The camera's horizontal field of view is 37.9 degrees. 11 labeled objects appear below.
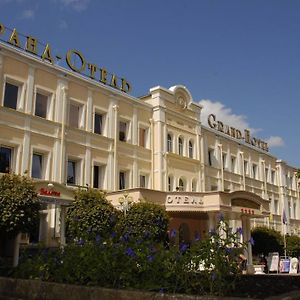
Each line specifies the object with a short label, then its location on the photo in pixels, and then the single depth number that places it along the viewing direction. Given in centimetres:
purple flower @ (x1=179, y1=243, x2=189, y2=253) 798
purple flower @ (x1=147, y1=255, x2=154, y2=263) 752
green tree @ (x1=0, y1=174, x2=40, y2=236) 1820
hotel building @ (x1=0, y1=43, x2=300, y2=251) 2438
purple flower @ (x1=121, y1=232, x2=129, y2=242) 898
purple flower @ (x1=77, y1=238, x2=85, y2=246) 949
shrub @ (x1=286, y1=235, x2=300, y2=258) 3969
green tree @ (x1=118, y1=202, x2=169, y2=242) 2247
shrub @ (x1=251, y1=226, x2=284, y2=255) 3731
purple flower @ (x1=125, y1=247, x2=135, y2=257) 783
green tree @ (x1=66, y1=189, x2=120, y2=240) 2145
